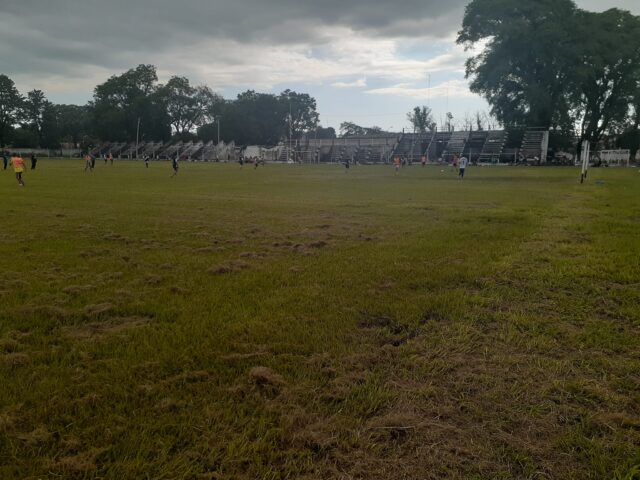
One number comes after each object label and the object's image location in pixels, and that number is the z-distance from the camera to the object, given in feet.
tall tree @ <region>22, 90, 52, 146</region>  344.08
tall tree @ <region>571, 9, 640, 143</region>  187.32
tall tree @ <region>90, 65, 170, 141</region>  344.90
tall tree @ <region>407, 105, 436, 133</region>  322.14
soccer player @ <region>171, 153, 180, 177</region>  117.19
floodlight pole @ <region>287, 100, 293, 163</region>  278.91
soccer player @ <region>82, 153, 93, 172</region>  139.52
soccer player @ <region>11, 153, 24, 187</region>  76.13
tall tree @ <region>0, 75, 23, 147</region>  322.14
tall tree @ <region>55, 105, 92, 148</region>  365.40
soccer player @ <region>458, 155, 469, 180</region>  105.70
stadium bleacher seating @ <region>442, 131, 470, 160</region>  226.58
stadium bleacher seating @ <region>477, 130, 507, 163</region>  209.46
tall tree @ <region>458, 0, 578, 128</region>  184.24
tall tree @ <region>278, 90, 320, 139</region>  355.36
